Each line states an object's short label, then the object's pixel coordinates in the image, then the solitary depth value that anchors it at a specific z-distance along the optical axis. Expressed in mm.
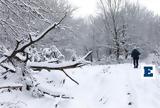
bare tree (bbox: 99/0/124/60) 43125
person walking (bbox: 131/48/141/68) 20828
